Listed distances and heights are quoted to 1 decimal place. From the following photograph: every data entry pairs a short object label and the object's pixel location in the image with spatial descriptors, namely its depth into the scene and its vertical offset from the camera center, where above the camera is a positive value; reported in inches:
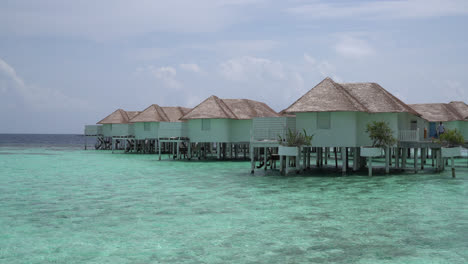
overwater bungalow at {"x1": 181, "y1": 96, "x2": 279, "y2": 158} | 1439.5 +58.3
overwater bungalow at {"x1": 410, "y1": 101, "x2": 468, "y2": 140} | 1538.0 +83.4
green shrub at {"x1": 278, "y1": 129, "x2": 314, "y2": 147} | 952.9 +3.3
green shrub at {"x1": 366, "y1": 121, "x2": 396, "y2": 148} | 940.0 +14.9
